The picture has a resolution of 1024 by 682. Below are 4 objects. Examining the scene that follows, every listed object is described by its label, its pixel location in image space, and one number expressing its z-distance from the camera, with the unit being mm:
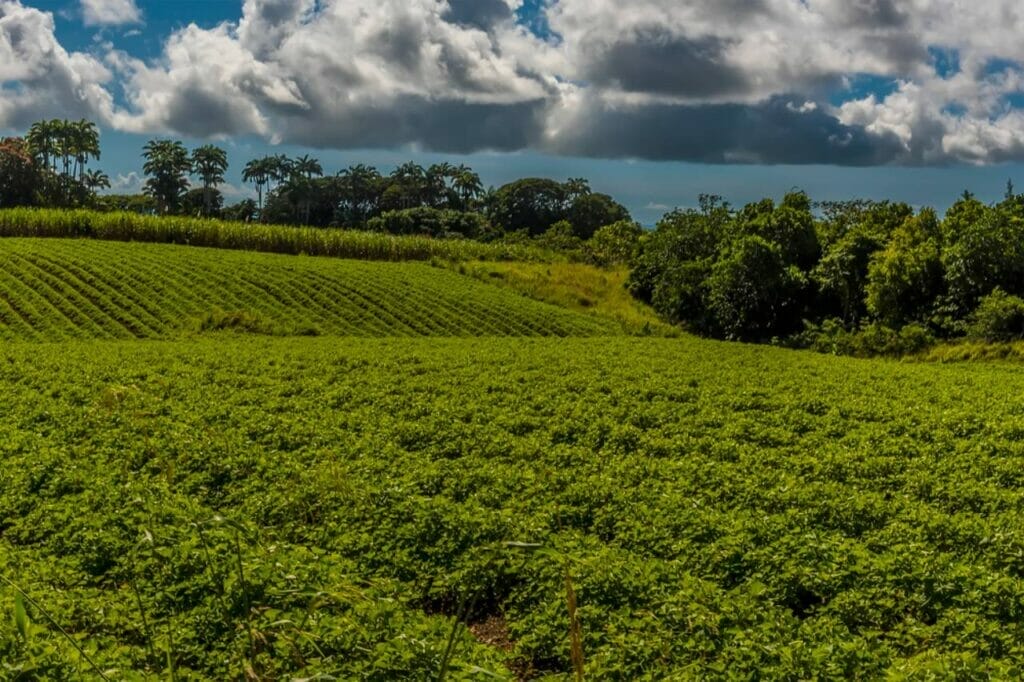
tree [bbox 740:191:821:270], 50531
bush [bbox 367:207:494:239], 95250
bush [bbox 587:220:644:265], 71688
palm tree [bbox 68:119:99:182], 104062
